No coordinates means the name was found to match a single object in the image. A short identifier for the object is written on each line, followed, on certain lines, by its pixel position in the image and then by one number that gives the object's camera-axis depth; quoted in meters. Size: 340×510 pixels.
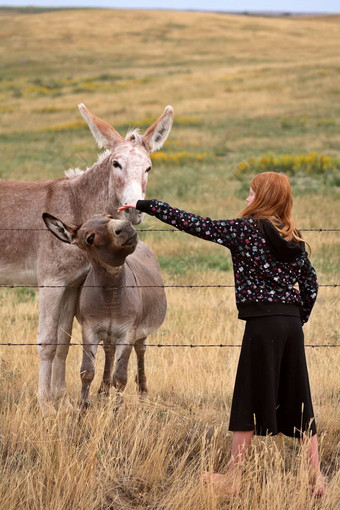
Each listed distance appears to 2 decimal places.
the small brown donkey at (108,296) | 9.53
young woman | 8.70
